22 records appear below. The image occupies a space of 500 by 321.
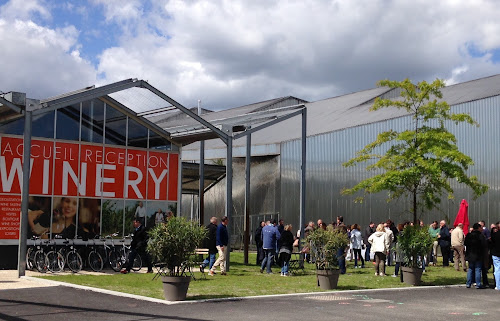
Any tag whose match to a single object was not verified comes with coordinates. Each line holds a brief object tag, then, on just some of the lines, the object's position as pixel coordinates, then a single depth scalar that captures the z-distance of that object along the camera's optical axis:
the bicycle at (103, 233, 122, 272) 22.19
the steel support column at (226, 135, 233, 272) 23.11
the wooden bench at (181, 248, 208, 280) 14.84
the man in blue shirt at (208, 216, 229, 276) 20.92
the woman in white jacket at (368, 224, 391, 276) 21.03
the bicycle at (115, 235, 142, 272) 22.20
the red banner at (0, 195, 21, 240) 21.86
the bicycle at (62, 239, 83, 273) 20.95
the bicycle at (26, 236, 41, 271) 21.27
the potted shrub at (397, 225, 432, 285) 18.53
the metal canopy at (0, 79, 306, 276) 19.44
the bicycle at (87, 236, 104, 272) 21.97
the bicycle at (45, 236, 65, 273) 20.69
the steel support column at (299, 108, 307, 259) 25.03
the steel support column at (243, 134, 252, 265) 26.89
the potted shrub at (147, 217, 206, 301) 14.35
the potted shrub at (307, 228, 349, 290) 17.30
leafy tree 23.42
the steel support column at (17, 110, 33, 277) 19.14
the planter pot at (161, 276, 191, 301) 14.30
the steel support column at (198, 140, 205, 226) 27.81
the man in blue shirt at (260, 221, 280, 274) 21.77
